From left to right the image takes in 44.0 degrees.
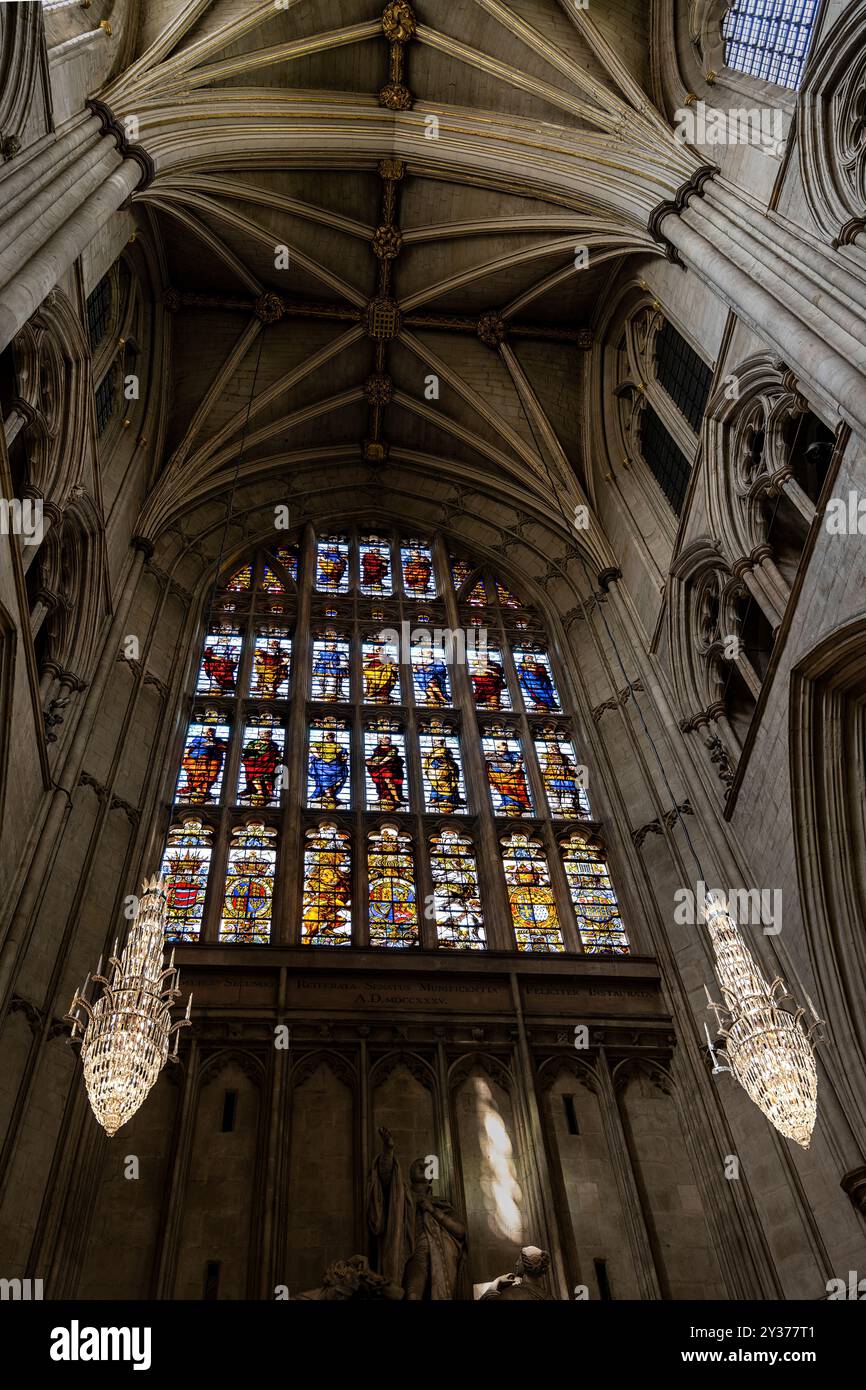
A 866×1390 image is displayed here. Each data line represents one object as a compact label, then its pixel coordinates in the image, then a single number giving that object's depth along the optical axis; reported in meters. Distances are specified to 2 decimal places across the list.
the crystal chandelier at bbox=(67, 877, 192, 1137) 7.83
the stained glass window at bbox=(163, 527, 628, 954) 12.61
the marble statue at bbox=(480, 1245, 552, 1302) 7.97
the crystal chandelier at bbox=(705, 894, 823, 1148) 7.75
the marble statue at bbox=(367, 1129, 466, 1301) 8.55
